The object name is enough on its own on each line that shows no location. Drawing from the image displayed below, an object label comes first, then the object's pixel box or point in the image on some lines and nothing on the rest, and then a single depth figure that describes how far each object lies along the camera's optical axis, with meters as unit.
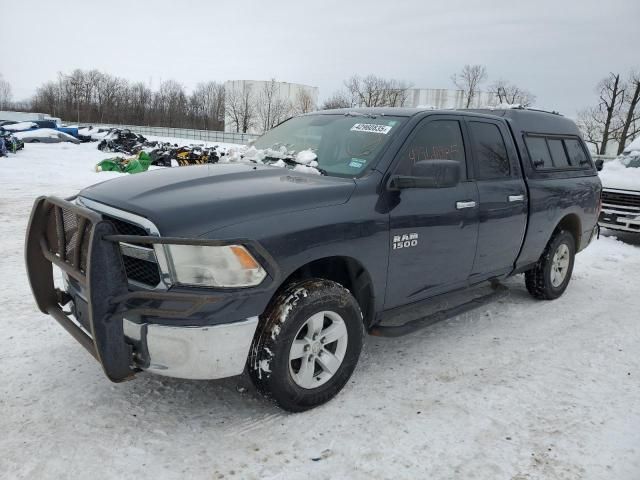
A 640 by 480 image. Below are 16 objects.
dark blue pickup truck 2.52
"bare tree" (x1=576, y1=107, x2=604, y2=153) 38.07
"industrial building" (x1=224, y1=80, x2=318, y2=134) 71.88
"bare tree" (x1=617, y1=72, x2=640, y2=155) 32.78
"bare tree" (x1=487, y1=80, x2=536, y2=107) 51.31
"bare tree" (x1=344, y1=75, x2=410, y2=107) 57.62
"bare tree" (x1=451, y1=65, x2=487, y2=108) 55.56
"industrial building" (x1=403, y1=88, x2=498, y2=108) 67.69
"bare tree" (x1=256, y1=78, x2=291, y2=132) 69.25
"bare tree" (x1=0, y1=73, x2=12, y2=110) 94.56
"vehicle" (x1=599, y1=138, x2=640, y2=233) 9.01
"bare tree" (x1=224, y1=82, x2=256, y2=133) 70.62
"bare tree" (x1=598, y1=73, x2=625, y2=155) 35.31
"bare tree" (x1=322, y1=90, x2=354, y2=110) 59.35
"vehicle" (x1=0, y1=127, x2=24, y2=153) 20.45
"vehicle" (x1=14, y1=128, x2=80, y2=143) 27.33
